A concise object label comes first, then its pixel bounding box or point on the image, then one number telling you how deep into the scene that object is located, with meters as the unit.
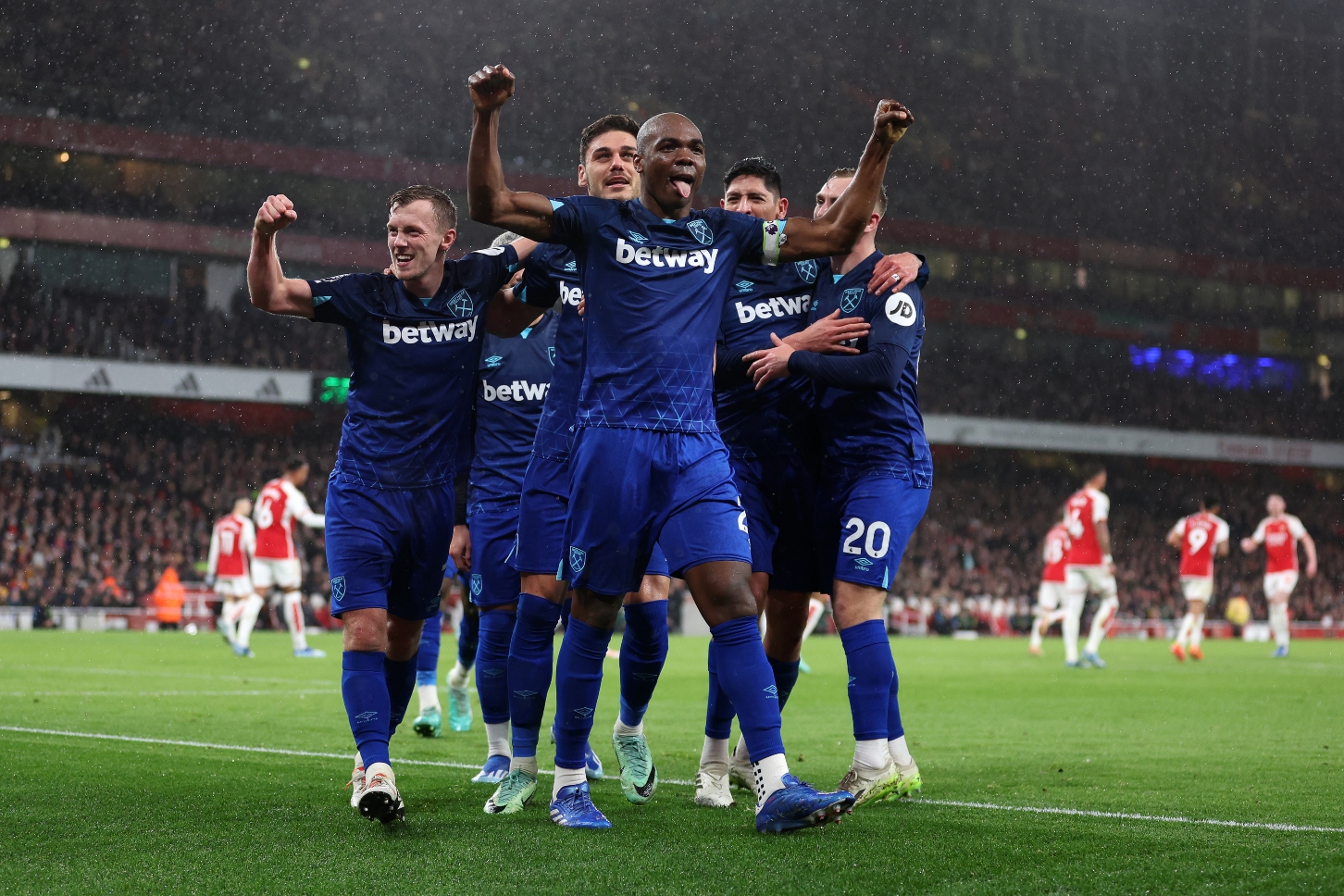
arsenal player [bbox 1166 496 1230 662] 17.80
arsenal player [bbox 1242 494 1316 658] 19.25
